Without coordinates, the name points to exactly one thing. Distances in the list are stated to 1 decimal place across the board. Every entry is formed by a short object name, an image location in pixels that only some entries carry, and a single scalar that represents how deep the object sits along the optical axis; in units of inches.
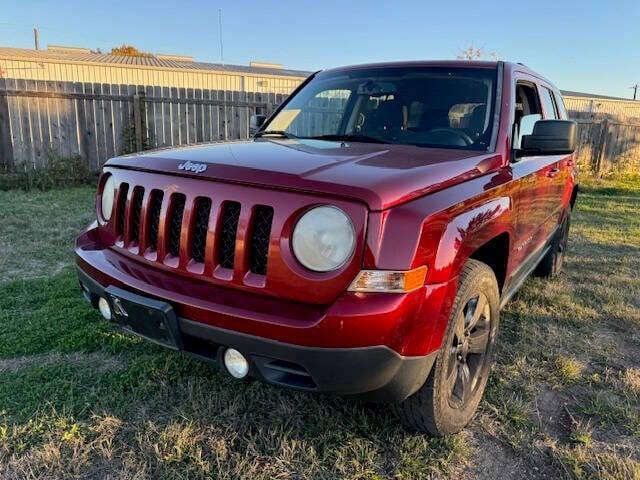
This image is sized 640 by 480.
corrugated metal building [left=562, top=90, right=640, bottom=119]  1190.1
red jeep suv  68.8
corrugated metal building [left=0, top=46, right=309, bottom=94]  839.7
